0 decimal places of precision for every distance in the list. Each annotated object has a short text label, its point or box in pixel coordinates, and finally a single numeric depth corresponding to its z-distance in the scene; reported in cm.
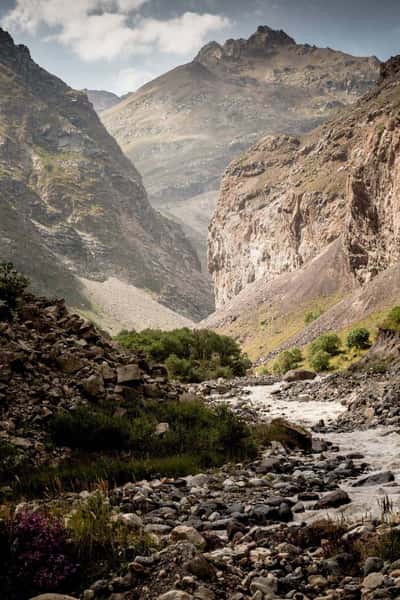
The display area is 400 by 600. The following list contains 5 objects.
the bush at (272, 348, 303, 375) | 7725
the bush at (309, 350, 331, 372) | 6462
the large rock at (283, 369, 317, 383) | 5748
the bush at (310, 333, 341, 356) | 6875
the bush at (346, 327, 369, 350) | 6581
